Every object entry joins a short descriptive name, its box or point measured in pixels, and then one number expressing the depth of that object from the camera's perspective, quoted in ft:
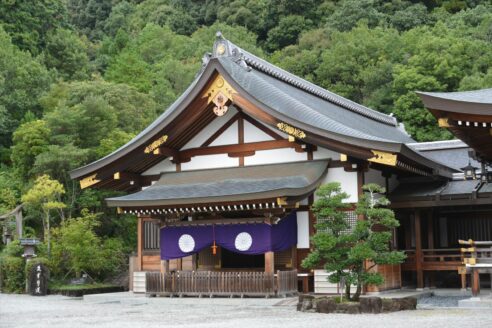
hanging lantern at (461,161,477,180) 61.77
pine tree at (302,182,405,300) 46.91
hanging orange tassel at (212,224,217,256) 60.94
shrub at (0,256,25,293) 76.48
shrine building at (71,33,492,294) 58.85
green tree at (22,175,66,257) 76.69
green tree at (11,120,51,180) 88.99
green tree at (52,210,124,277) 74.69
